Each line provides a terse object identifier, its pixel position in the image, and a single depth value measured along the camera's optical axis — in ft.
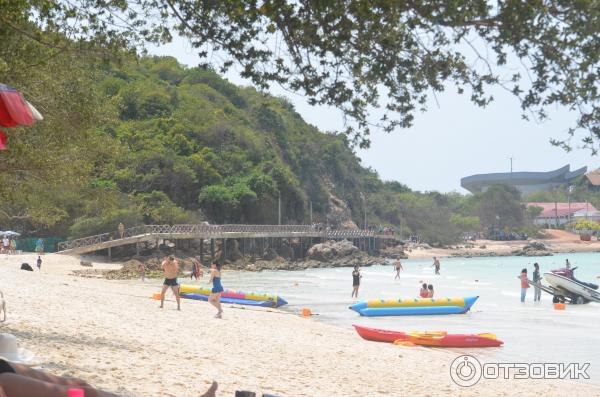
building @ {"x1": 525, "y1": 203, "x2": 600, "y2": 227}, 456.45
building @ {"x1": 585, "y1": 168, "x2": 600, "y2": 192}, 548.60
